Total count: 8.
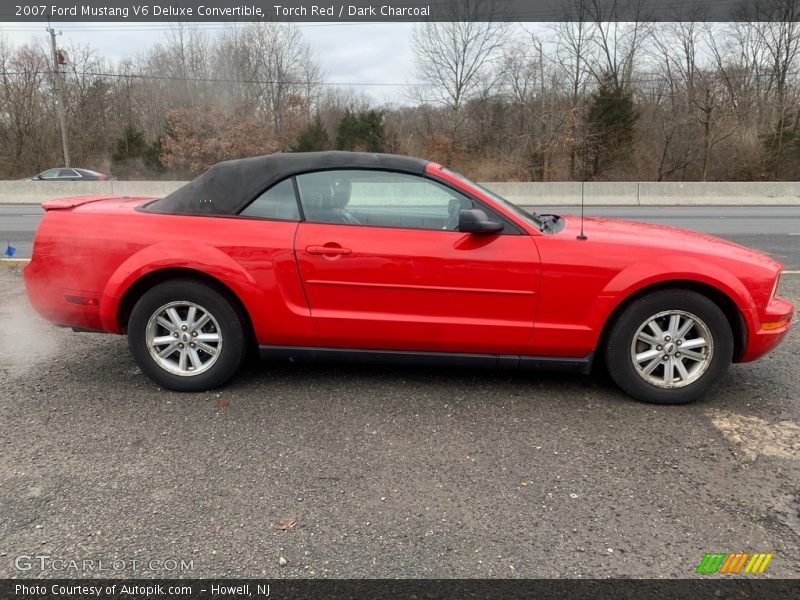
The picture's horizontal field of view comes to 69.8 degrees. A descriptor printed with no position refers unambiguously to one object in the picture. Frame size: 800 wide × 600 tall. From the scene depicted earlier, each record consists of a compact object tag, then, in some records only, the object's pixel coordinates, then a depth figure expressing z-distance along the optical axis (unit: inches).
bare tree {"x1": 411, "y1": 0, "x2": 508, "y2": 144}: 1273.4
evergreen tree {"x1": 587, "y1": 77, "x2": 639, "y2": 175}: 1165.7
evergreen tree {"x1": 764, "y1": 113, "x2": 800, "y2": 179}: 1080.8
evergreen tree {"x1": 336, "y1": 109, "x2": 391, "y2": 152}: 1326.3
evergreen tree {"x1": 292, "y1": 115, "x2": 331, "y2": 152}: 1317.7
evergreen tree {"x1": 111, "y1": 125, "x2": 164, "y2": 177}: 1395.2
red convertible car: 138.8
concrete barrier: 833.5
